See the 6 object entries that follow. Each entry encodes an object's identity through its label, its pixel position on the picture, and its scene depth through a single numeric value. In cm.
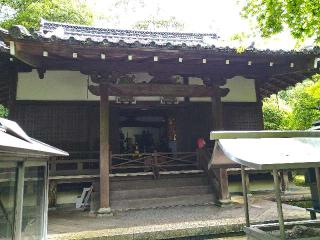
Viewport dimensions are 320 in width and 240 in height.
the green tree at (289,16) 542
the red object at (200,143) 953
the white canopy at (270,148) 311
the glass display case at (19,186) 264
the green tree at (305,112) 1378
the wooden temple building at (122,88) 695
